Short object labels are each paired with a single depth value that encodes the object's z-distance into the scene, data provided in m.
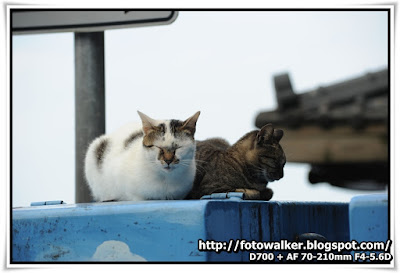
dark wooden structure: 5.21
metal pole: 5.32
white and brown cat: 4.38
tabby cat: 4.75
